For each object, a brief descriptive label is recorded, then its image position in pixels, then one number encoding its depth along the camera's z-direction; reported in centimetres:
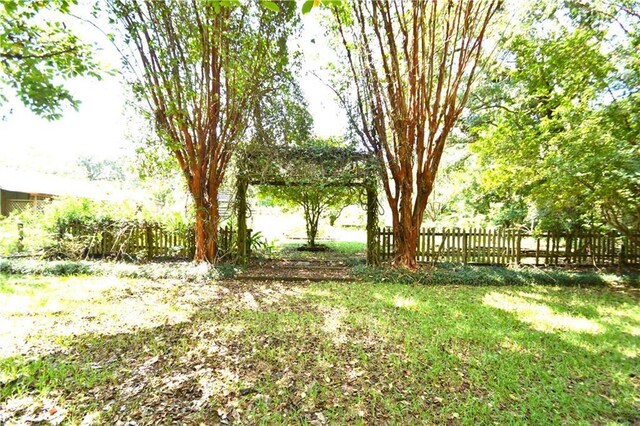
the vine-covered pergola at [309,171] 843
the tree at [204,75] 659
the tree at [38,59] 318
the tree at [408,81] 710
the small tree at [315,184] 845
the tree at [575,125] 649
